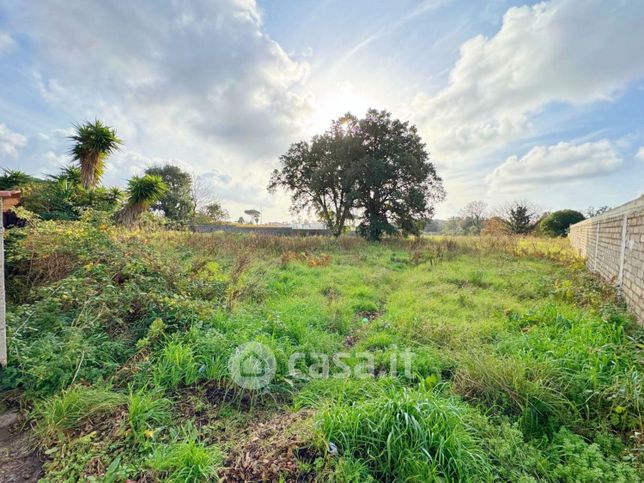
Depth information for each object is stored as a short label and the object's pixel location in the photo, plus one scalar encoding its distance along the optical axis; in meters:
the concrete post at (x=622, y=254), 4.27
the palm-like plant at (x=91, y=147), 8.15
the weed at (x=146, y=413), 1.96
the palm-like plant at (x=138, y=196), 7.90
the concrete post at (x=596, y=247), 6.51
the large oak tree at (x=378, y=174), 17.09
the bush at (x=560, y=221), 20.45
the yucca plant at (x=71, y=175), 7.84
